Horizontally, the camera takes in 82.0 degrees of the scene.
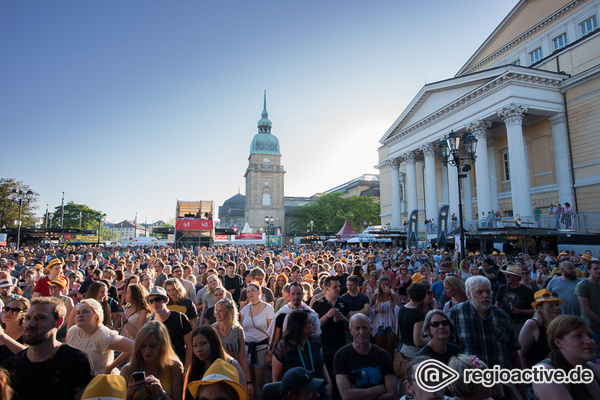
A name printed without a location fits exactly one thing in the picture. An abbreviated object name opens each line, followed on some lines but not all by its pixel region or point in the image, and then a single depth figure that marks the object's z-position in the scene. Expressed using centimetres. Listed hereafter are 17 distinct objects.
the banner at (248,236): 4216
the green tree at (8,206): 4965
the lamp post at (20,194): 2461
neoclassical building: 2578
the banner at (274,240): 3959
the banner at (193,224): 3350
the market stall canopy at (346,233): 3500
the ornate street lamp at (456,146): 1212
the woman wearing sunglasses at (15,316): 368
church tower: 9194
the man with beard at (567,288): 588
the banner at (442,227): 1791
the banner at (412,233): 2444
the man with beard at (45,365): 264
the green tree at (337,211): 7531
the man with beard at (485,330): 382
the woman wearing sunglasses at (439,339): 339
